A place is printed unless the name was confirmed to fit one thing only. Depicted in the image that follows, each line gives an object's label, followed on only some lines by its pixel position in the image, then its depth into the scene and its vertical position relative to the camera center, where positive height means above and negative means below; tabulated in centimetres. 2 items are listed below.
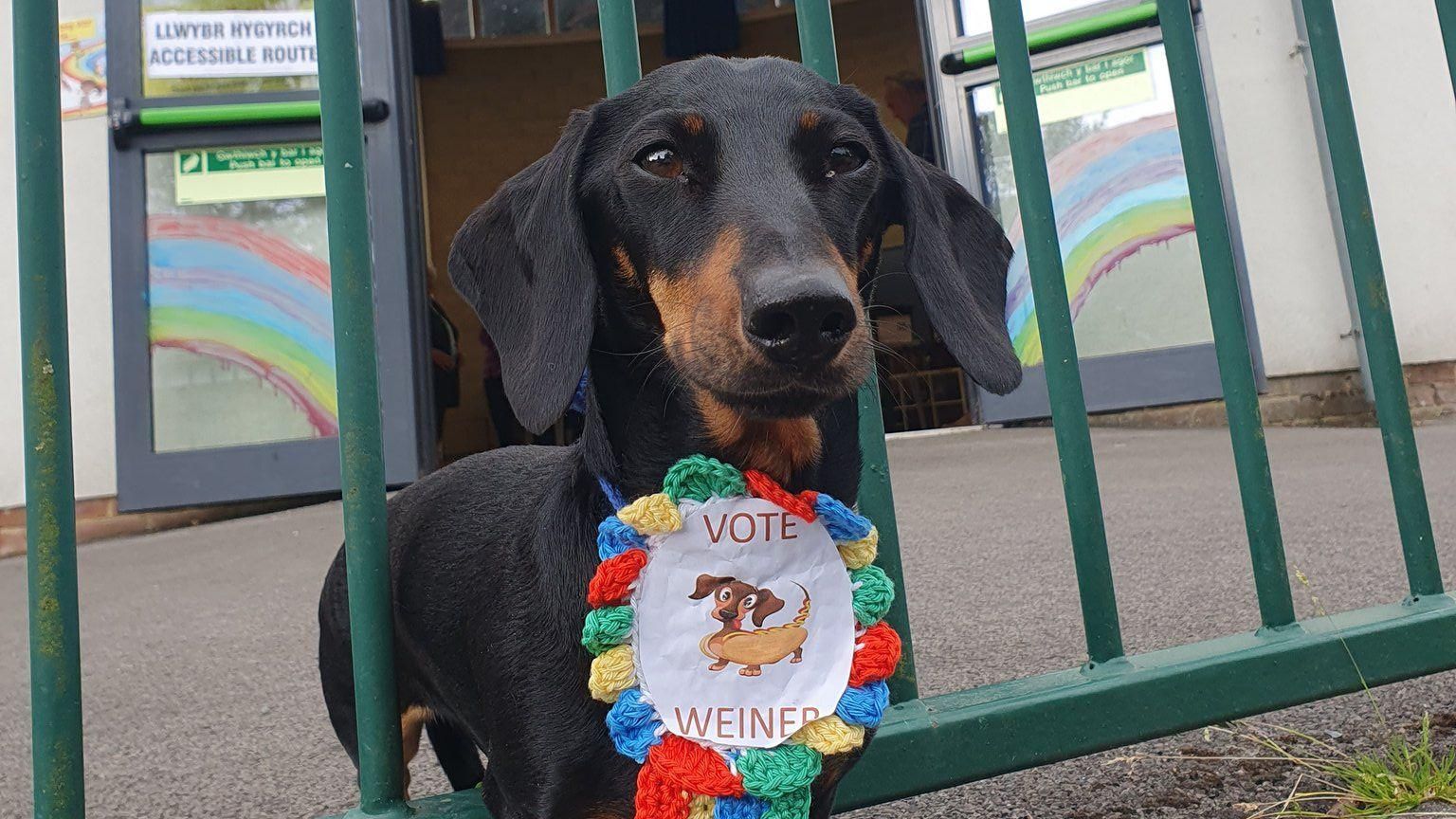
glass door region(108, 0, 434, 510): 484 +148
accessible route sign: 496 +251
